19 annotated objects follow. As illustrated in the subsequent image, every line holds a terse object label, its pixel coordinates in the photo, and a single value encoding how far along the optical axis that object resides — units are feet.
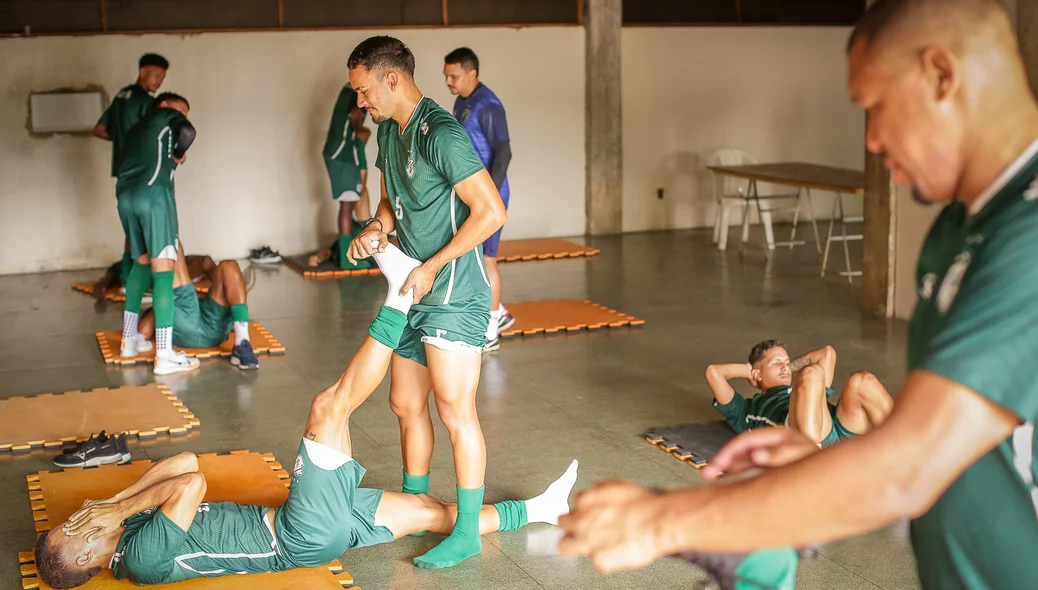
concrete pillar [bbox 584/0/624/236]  37.47
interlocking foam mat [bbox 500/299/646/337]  23.63
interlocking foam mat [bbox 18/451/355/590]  12.45
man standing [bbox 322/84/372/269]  32.07
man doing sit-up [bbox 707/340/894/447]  13.76
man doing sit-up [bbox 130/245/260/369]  21.11
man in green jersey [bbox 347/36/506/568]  11.61
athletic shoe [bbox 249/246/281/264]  33.78
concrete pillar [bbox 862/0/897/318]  24.85
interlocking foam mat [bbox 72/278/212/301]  28.09
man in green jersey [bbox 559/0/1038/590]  3.70
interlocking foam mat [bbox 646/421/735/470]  15.55
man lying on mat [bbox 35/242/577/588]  10.97
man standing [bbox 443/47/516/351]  21.48
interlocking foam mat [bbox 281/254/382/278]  31.30
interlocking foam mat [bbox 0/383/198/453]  16.98
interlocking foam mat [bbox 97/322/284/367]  21.79
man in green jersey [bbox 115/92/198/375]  20.67
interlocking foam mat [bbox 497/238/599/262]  33.53
